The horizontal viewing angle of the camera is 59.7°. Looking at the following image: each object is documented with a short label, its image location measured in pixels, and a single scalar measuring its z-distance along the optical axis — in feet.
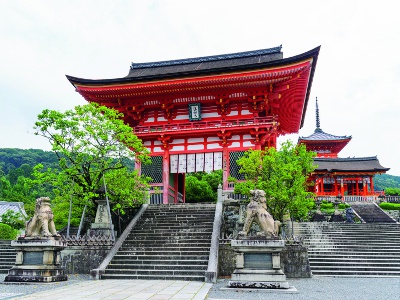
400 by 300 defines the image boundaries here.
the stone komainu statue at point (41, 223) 39.83
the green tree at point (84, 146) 50.93
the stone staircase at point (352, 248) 47.06
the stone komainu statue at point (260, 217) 35.24
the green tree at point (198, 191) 118.93
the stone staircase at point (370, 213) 88.17
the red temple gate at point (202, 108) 67.92
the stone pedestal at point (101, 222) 50.57
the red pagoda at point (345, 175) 131.64
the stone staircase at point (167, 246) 42.09
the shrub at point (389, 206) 101.71
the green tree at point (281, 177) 50.55
